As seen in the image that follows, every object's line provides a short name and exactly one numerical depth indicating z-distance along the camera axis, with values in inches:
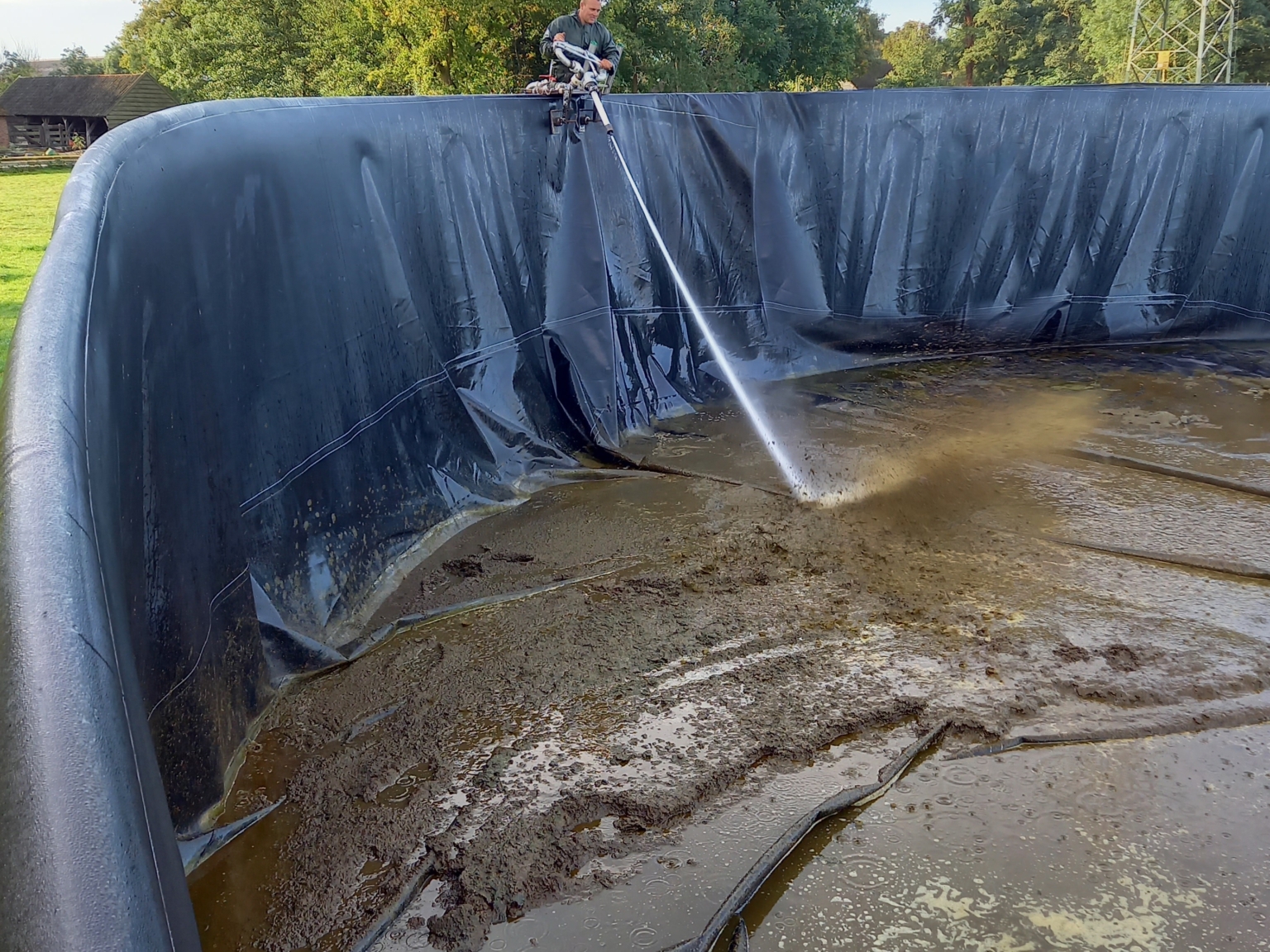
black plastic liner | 45.6
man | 226.4
